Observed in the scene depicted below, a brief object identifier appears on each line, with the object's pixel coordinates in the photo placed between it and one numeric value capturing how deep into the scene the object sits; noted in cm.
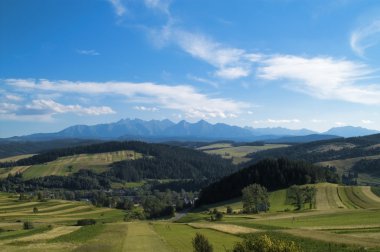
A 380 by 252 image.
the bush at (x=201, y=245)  4000
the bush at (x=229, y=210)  14838
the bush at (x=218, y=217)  11931
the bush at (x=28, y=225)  10512
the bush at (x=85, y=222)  11718
